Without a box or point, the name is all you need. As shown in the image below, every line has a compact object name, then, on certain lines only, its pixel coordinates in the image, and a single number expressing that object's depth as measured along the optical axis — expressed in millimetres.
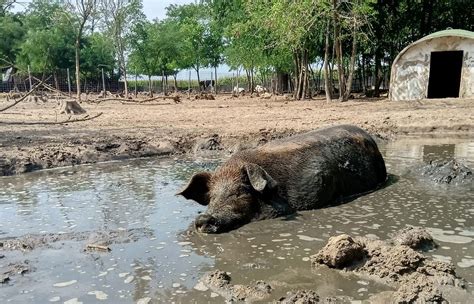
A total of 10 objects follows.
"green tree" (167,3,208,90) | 46125
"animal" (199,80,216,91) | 53369
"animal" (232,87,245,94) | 42416
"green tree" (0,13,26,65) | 52094
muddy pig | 5387
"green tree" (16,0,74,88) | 45781
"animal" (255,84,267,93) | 48019
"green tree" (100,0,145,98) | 38094
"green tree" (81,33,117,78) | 48969
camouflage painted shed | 19844
